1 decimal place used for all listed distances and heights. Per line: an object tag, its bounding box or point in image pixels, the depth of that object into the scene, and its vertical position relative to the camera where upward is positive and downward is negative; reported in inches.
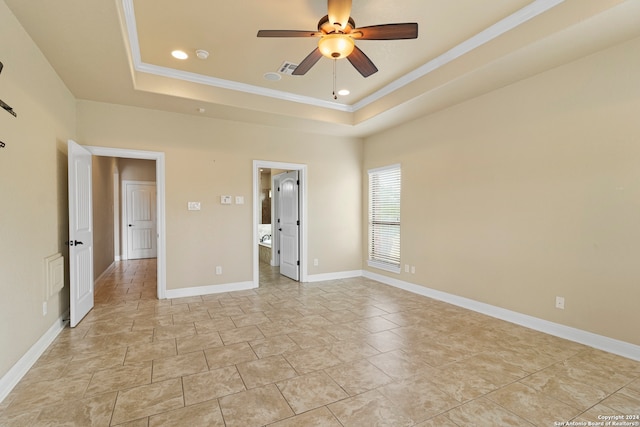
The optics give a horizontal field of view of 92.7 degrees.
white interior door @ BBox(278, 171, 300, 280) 227.5 -11.9
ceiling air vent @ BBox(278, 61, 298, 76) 146.0 +69.9
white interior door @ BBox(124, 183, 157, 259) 336.5 -9.8
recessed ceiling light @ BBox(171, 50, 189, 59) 135.1 +70.1
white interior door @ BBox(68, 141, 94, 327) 133.5 -10.5
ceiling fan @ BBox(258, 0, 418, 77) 91.0 +54.9
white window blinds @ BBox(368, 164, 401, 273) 215.5 -6.5
